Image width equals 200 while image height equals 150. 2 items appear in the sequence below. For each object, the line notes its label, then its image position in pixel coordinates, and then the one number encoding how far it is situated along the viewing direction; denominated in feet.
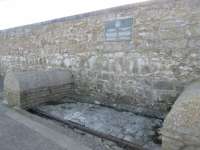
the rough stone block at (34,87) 10.80
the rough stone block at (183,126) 5.47
